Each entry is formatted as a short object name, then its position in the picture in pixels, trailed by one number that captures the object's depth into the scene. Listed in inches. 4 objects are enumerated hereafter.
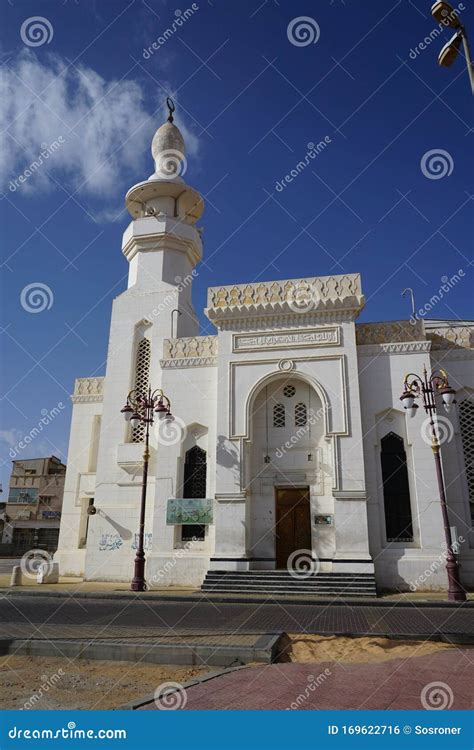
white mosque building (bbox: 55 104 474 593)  592.4
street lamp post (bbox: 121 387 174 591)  585.0
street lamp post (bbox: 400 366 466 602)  486.9
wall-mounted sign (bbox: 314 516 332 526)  617.3
